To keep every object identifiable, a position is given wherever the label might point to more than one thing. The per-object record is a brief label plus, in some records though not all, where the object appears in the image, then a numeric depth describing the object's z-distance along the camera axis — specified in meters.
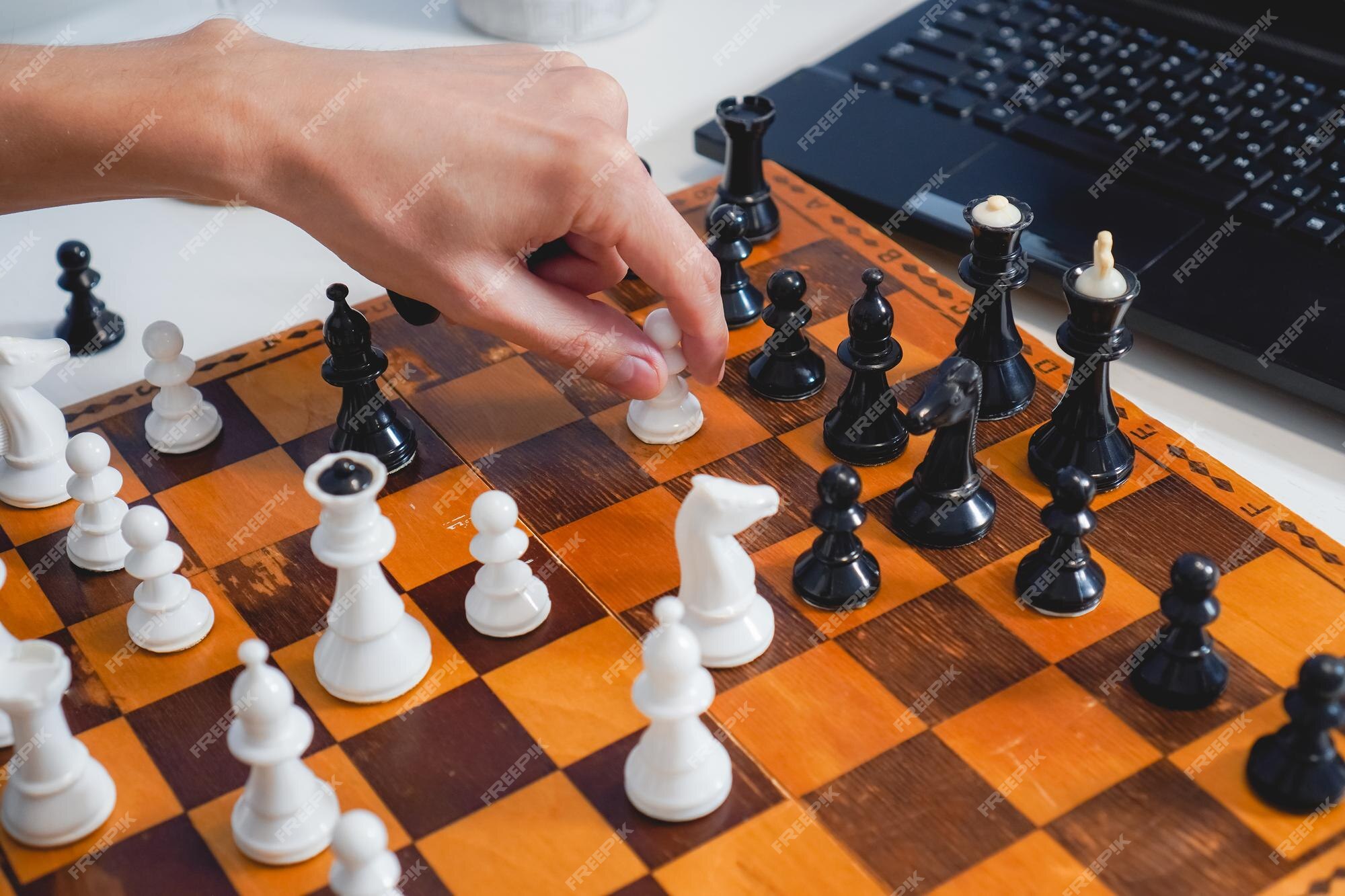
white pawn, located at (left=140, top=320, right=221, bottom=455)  0.88
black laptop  0.91
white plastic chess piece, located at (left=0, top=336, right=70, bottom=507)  0.86
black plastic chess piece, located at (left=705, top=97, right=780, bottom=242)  0.97
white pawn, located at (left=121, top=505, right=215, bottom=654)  0.79
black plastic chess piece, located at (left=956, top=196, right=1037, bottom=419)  0.87
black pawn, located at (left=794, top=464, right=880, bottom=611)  0.79
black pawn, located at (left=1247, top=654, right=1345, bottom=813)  0.73
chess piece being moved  0.88
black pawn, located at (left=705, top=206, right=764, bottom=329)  0.93
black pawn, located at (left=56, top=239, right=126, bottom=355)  0.95
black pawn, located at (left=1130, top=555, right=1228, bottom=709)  0.77
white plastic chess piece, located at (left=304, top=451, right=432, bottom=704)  0.77
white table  0.90
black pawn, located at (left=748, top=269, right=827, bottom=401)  0.89
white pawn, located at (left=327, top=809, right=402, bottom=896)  0.70
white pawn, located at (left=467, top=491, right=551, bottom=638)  0.79
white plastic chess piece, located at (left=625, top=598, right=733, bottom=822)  0.73
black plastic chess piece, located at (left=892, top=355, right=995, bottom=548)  0.83
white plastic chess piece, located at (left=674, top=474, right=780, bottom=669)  0.77
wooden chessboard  0.74
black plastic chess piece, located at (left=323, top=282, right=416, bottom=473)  0.86
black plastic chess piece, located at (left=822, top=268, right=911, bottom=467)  0.86
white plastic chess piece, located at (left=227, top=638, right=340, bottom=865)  0.72
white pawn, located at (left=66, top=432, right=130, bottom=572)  0.83
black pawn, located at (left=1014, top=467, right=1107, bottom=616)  0.80
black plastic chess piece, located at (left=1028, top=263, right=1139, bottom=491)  0.84
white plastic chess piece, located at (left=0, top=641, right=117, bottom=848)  0.73
